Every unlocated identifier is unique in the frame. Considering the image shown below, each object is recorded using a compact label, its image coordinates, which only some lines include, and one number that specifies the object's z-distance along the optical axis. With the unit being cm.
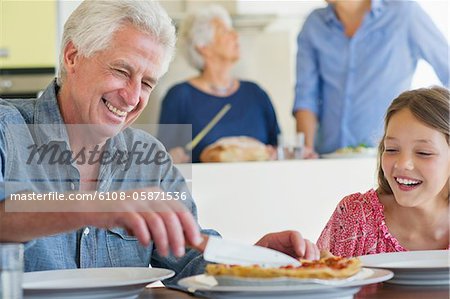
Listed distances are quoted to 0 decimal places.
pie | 193
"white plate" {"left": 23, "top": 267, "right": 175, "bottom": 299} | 193
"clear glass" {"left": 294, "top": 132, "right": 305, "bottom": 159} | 380
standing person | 416
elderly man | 233
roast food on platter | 376
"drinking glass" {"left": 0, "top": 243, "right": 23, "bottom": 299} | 182
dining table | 202
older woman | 453
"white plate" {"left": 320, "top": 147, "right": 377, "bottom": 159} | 378
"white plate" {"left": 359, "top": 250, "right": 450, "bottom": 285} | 208
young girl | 262
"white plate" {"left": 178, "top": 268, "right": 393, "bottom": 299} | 191
